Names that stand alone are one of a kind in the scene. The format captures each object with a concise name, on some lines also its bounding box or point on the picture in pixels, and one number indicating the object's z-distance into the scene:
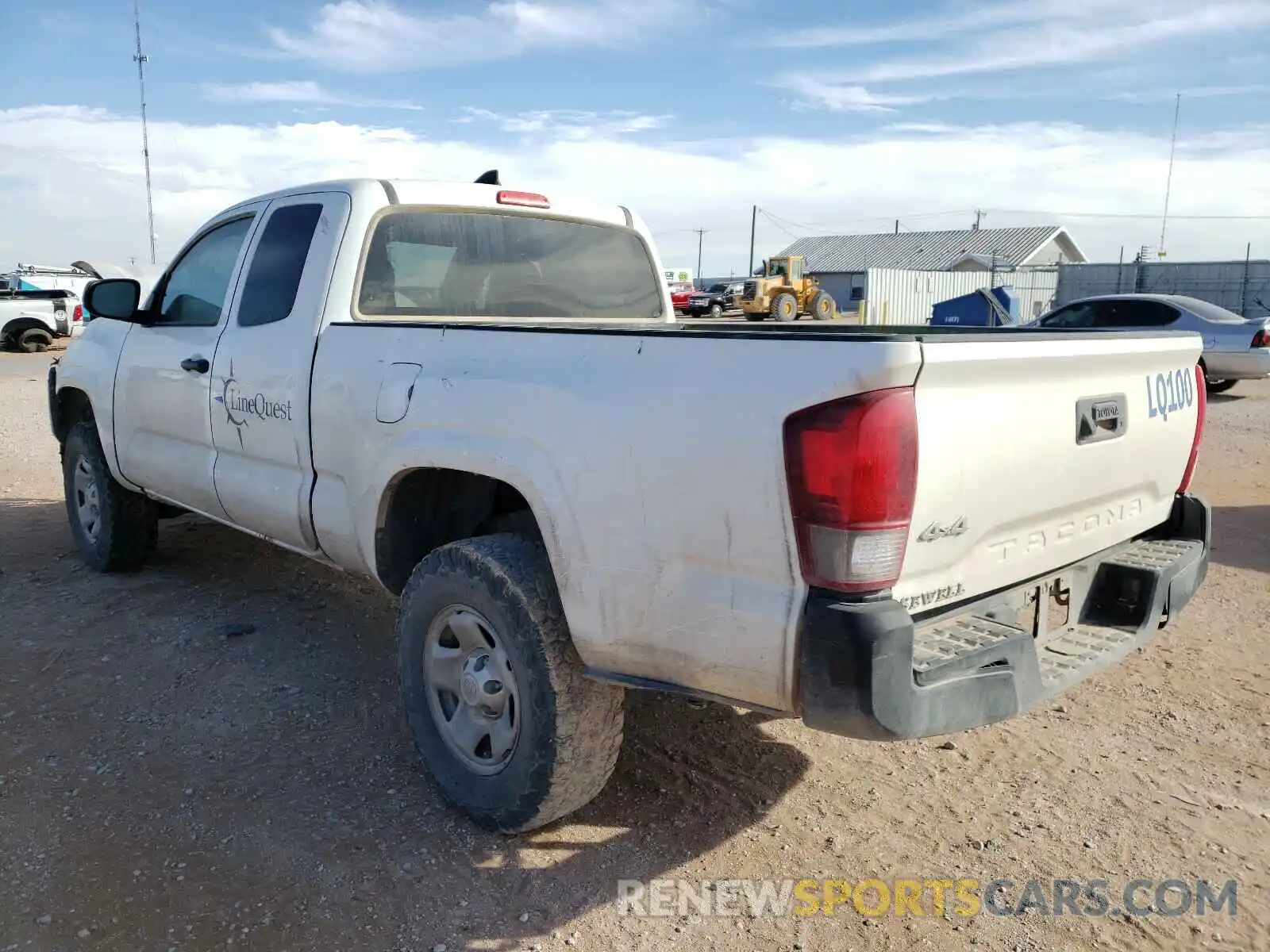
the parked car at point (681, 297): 41.48
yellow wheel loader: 35.66
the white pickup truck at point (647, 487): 2.25
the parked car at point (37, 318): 23.47
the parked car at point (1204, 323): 13.16
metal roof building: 56.37
